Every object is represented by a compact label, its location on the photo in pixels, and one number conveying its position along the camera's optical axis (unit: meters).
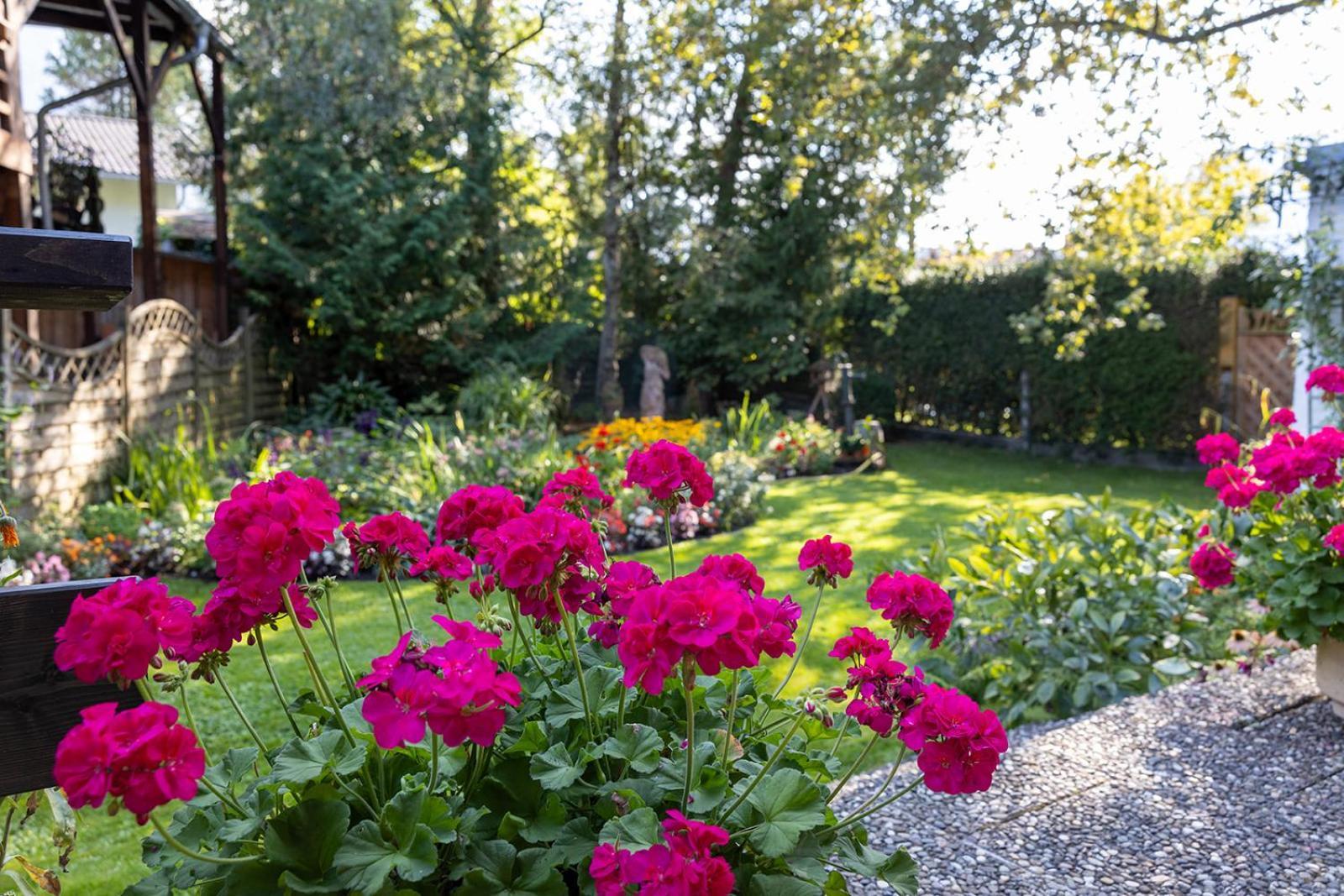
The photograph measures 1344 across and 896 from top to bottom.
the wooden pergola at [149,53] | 8.43
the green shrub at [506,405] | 9.28
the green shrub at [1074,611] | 3.65
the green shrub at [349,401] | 10.33
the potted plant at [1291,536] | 2.75
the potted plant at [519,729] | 1.04
